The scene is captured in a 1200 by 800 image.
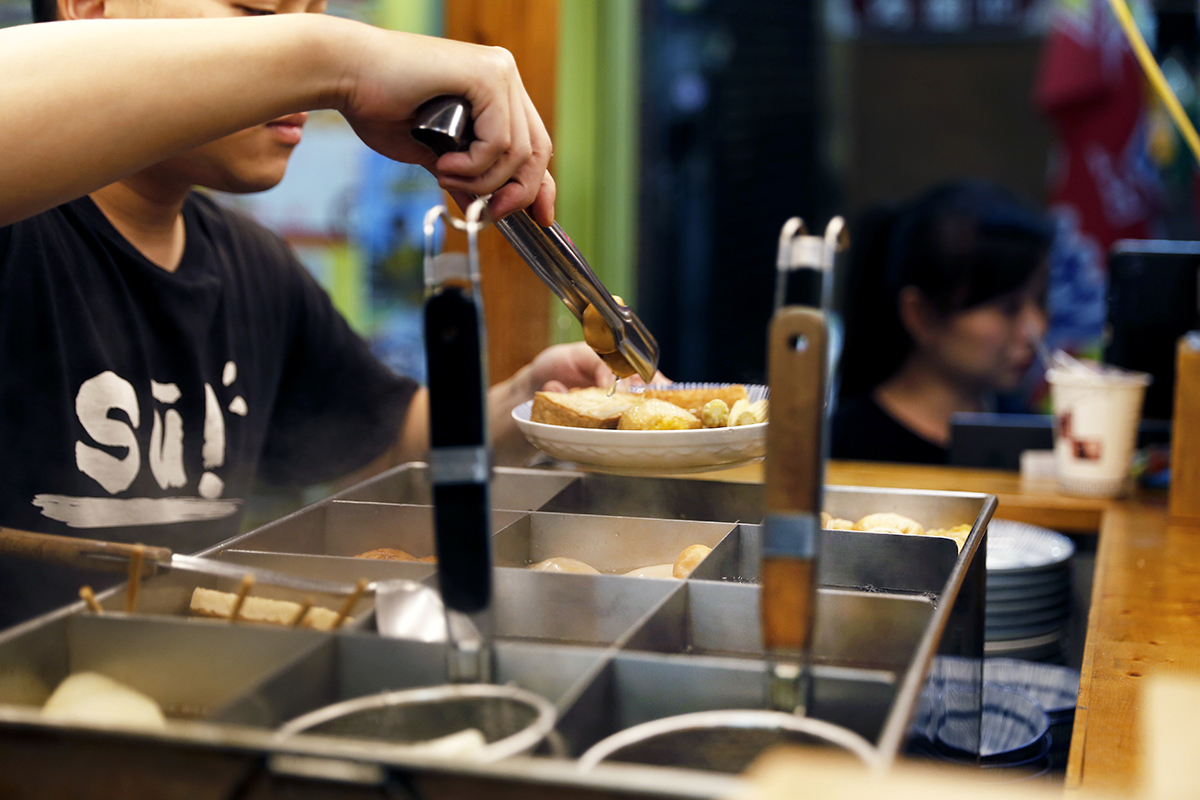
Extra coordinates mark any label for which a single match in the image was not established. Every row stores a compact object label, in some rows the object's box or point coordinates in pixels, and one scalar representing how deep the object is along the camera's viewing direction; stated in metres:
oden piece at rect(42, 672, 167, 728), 0.75
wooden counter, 0.97
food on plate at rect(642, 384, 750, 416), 1.32
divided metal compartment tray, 0.62
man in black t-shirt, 0.88
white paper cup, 1.94
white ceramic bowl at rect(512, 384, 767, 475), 1.12
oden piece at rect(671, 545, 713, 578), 1.06
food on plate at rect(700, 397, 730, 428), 1.22
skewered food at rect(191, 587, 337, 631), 0.87
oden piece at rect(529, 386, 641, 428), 1.20
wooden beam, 2.18
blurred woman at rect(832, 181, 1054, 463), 2.93
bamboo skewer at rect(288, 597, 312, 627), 0.85
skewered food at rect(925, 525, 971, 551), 1.17
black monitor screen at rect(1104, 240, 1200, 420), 2.11
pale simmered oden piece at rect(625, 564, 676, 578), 1.08
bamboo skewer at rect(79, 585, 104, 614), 0.84
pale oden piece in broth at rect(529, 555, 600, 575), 1.09
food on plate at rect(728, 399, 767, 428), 1.21
